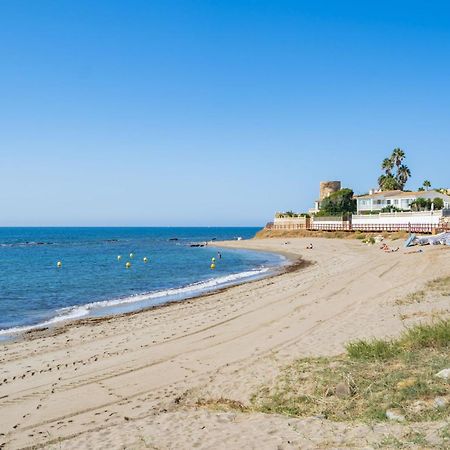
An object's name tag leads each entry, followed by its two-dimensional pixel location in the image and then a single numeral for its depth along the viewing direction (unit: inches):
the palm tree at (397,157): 3828.7
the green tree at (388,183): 3665.1
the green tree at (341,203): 3518.7
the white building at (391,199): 2807.6
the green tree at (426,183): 3398.1
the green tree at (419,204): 2635.3
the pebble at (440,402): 287.3
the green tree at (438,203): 2662.4
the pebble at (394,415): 280.3
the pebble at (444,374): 325.0
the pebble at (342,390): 329.7
